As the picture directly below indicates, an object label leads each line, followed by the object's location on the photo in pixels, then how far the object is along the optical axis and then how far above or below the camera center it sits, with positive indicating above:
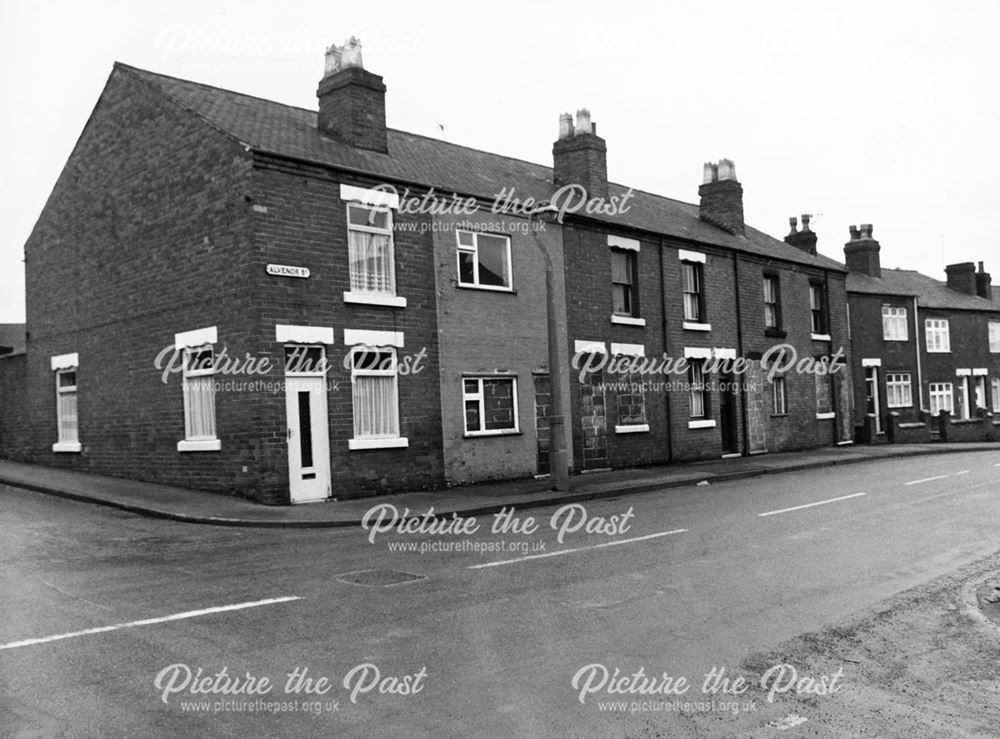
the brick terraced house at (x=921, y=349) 39.00 +1.61
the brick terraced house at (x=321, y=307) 16.73 +2.22
